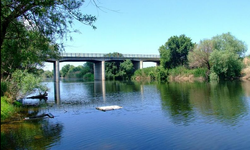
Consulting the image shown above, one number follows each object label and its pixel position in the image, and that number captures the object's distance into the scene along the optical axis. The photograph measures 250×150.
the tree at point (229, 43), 75.50
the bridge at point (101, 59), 90.38
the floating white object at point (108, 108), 24.09
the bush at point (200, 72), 74.38
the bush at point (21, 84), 25.15
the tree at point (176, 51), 87.46
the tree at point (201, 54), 72.25
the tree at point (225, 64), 67.38
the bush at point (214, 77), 70.12
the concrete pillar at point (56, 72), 89.75
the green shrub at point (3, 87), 22.40
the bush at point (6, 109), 18.61
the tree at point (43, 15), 10.54
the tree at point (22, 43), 12.87
